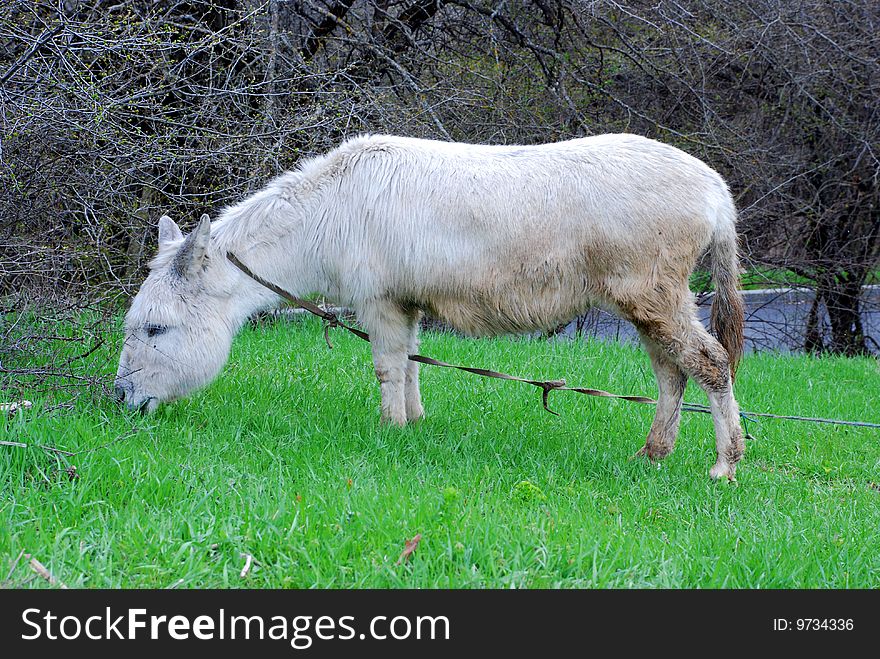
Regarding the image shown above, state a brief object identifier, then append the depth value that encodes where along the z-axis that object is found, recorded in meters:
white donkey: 4.74
